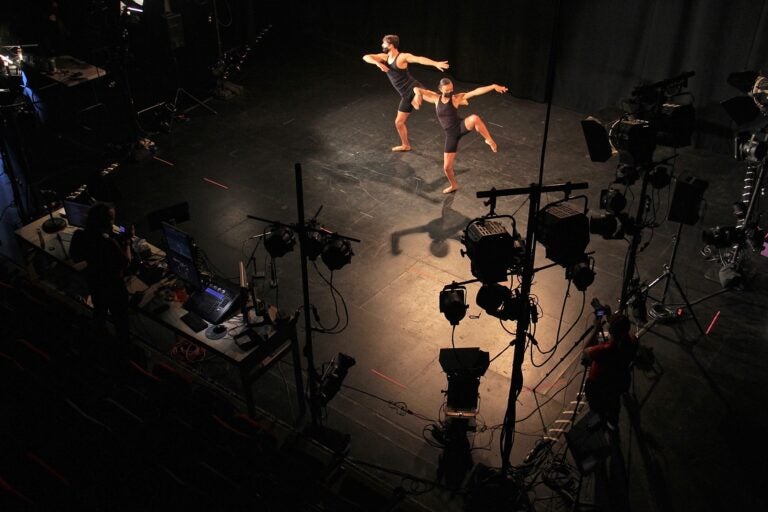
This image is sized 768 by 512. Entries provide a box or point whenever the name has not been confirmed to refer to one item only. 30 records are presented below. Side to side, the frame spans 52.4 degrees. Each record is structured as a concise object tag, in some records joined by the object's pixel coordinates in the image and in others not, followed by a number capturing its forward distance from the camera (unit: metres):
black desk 5.87
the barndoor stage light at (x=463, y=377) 5.82
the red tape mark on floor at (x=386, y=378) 6.79
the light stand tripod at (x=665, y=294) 7.29
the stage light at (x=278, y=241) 5.56
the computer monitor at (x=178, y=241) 6.06
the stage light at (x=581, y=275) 5.38
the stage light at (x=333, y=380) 5.85
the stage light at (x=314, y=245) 5.36
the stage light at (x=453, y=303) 5.04
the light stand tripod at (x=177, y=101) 11.45
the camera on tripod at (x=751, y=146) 7.27
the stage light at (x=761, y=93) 7.36
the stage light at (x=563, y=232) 4.72
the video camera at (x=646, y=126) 6.05
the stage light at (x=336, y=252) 5.55
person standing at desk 6.20
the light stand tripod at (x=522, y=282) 4.22
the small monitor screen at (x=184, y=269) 6.22
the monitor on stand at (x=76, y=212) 6.89
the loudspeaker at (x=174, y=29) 11.43
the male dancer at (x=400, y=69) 9.99
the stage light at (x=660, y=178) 6.58
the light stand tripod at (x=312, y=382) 5.34
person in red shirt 5.68
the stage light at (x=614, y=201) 6.29
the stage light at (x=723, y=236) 7.57
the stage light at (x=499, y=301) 4.79
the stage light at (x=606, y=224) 6.13
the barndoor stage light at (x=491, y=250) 4.61
